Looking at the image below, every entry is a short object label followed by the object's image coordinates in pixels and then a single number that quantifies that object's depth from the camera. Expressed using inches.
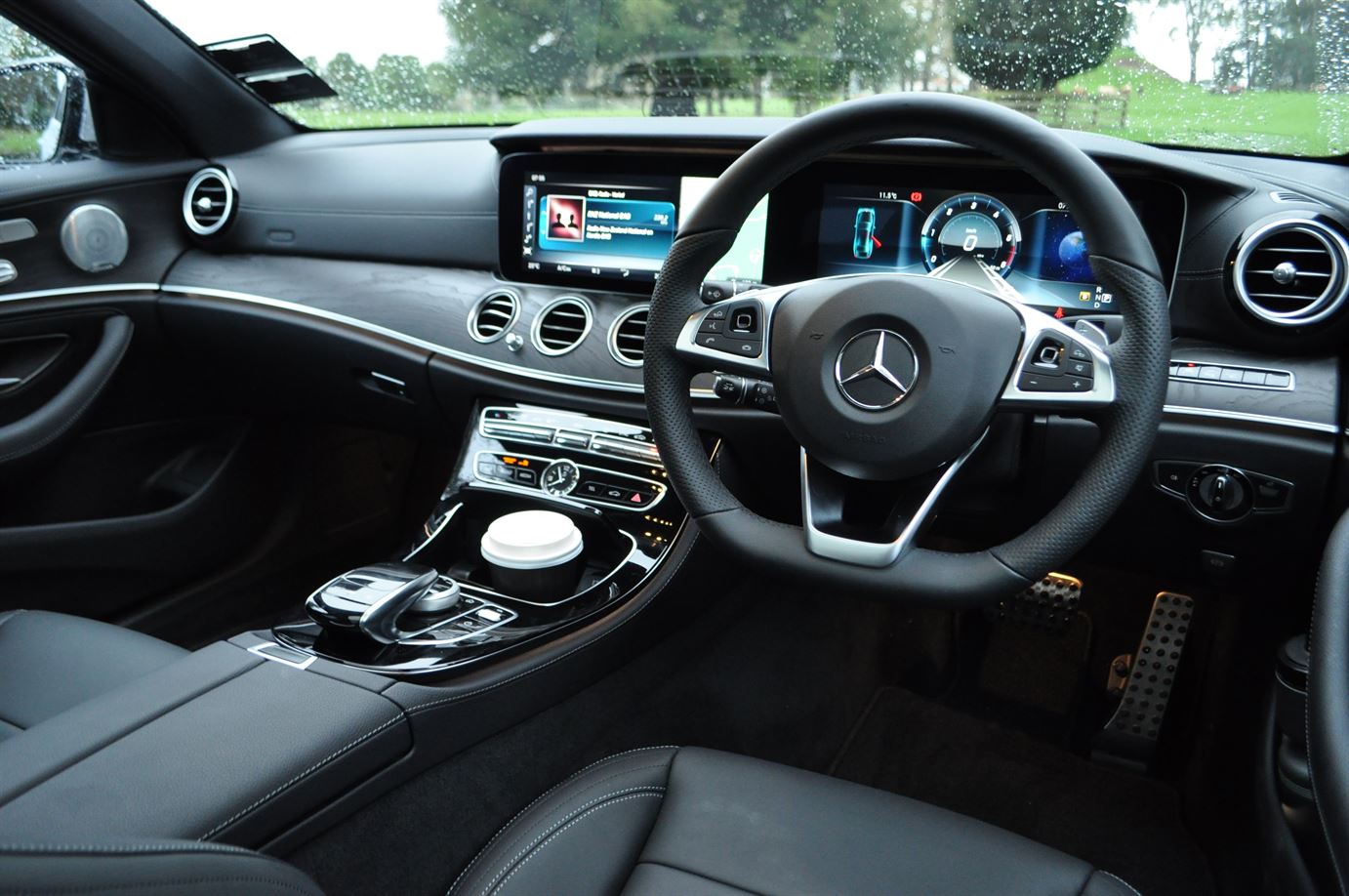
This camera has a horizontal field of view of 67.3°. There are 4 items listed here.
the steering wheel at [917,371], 39.0
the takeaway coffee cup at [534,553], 54.1
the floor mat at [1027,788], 64.3
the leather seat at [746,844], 38.5
